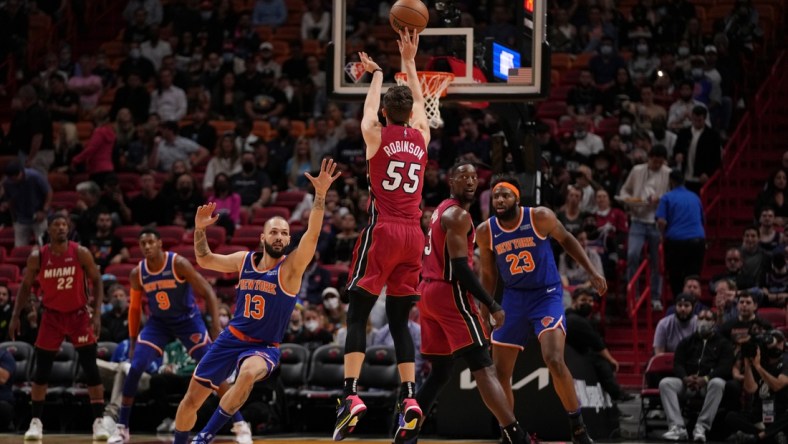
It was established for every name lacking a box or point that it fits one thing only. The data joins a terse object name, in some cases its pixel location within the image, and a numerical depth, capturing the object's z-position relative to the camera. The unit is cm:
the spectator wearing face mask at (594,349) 1368
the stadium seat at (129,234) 1902
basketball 1019
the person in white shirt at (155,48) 2294
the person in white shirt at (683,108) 1877
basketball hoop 1170
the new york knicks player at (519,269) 1073
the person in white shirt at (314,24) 2261
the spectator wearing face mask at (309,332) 1589
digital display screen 1259
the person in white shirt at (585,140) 1859
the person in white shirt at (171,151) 2069
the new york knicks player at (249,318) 1015
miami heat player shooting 955
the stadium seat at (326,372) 1510
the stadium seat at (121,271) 1781
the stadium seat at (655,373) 1439
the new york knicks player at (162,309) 1341
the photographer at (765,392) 1308
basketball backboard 1210
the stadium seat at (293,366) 1538
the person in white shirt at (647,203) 1681
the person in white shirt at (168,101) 2173
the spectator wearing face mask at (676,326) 1467
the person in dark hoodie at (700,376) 1360
